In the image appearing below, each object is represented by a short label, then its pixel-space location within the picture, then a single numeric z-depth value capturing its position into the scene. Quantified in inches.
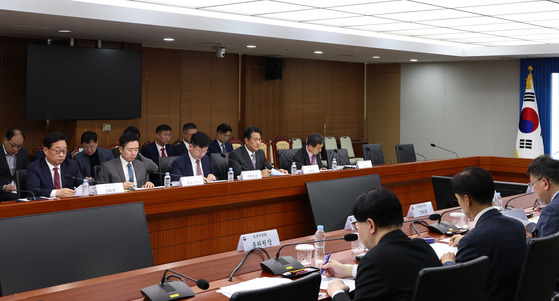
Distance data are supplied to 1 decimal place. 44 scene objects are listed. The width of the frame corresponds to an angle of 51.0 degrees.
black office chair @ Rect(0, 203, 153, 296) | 122.2
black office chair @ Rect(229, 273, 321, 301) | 71.6
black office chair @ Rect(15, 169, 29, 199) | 194.1
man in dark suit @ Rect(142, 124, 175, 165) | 309.0
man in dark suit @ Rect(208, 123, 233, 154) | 314.7
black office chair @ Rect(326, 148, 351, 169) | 287.7
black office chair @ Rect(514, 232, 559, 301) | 102.3
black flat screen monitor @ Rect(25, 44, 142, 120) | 279.4
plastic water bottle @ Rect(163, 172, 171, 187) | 197.9
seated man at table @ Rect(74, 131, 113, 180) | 252.1
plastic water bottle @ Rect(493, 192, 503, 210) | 187.6
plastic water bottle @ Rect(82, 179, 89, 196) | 165.0
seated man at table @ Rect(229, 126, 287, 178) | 244.8
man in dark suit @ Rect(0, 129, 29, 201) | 255.0
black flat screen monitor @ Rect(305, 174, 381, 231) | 206.8
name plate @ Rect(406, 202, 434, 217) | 172.1
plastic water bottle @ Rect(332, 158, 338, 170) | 258.3
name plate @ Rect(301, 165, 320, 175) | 227.6
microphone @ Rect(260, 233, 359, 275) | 114.5
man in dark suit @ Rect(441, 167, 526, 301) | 104.9
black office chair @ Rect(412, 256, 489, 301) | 81.4
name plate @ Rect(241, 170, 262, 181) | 209.6
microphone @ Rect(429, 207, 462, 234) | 155.5
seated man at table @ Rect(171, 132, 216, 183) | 219.9
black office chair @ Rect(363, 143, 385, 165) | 310.0
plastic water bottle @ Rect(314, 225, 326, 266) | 124.8
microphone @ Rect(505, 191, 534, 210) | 190.4
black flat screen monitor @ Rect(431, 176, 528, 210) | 210.2
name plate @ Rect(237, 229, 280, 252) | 124.7
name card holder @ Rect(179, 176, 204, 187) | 191.7
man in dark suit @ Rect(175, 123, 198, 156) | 315.6
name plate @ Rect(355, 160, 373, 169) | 245.8
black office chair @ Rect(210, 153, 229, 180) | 245.1
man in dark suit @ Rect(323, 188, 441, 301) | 85.5
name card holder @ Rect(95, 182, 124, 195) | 167.9
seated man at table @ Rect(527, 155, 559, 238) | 143.4
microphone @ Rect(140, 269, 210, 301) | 98.1
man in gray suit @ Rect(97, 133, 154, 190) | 202.2
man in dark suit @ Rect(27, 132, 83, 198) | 185.9
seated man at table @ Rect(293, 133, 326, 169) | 260.1
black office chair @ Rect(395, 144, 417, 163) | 319.6
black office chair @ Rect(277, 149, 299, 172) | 264.2
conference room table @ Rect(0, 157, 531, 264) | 168.4
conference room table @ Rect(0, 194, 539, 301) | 97.7
